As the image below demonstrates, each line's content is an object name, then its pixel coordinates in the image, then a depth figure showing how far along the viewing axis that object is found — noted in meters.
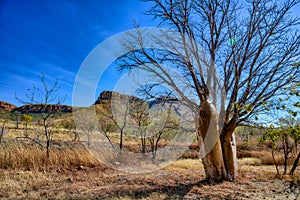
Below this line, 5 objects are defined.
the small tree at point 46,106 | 7.88
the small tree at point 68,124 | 25.65
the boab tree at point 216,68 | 5.30
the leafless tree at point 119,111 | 10.21
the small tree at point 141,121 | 10.24
